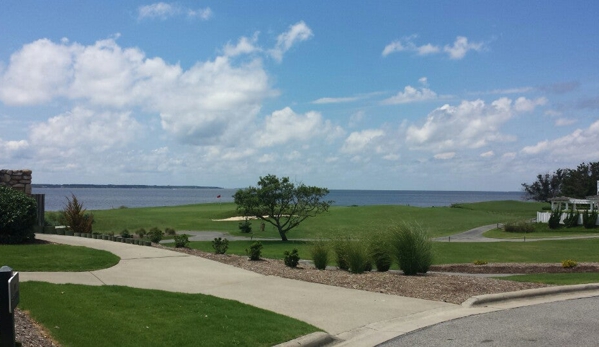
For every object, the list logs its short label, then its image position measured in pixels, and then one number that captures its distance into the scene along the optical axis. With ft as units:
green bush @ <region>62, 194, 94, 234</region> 79.00
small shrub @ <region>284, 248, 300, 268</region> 52.60
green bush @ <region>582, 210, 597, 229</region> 166.71
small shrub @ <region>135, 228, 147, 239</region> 102.77
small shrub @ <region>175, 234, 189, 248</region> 65.41
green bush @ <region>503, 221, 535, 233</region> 157.17
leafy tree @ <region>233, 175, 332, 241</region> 125.39
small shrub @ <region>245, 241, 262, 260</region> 56.39
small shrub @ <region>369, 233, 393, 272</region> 52.21
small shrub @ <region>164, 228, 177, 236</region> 126.79
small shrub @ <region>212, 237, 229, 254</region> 61.77
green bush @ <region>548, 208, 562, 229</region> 167.43
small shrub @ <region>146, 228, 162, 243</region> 76.82
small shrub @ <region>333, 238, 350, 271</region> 51.39
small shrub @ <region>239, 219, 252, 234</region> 146.30
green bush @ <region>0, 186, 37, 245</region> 52.85
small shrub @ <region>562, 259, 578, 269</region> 64.90
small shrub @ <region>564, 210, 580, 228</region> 169.91
